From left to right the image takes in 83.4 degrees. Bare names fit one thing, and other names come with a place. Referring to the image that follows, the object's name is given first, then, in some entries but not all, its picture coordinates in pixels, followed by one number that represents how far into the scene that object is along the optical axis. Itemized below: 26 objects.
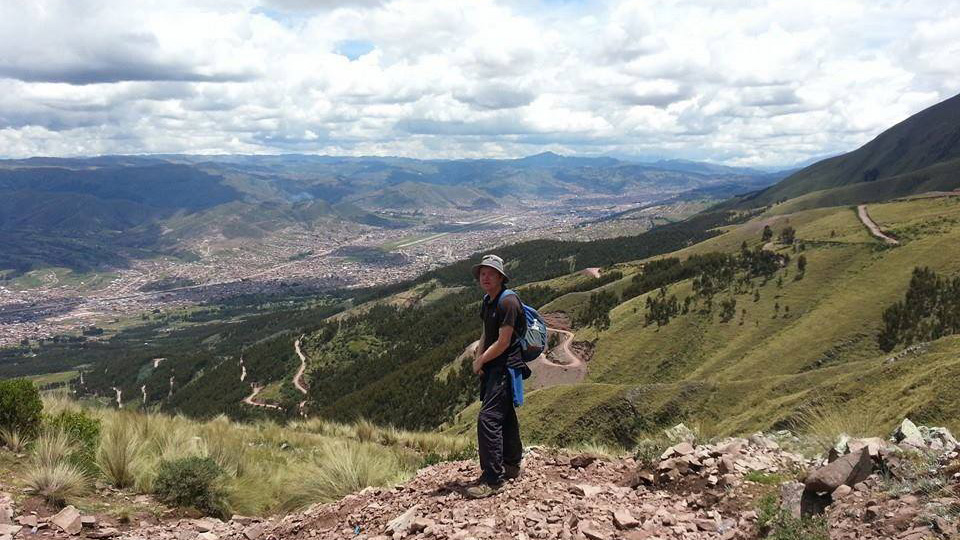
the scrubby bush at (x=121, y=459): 8.91
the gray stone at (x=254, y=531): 7.41
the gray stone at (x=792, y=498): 5.92
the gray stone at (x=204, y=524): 7.83
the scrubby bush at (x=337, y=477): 8.75
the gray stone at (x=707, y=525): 6.08
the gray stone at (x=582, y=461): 8.75
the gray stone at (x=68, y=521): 7.00
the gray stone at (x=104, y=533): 7.10
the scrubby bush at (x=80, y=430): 9.21
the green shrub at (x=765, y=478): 7.03
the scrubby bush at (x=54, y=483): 7.68
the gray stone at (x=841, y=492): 5.86
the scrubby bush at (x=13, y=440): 9.30
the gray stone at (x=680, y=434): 9.86
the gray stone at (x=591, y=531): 5.59
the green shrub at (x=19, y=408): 9.72
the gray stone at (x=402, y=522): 6.35
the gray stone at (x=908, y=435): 7.52
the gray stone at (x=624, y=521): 5.92
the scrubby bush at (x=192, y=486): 8.77
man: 7.63
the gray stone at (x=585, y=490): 7.15
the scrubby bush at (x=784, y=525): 5.28
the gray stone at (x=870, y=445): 6.38
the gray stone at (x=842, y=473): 5.95
